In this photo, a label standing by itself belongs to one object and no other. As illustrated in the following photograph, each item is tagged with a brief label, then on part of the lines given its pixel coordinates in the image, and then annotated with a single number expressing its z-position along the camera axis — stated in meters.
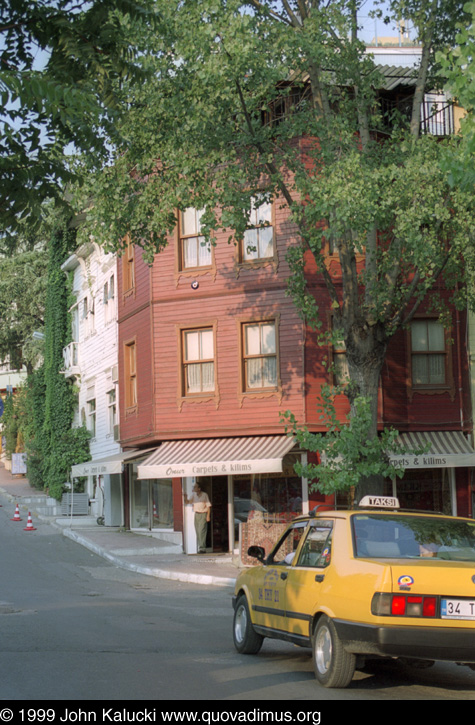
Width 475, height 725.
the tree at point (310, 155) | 15.96
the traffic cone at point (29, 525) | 29.98
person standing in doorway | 24.09
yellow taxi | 7.57
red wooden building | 23.92
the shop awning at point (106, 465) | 27.37
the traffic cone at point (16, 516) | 33.25
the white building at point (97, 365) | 32.50
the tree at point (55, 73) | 7.88
